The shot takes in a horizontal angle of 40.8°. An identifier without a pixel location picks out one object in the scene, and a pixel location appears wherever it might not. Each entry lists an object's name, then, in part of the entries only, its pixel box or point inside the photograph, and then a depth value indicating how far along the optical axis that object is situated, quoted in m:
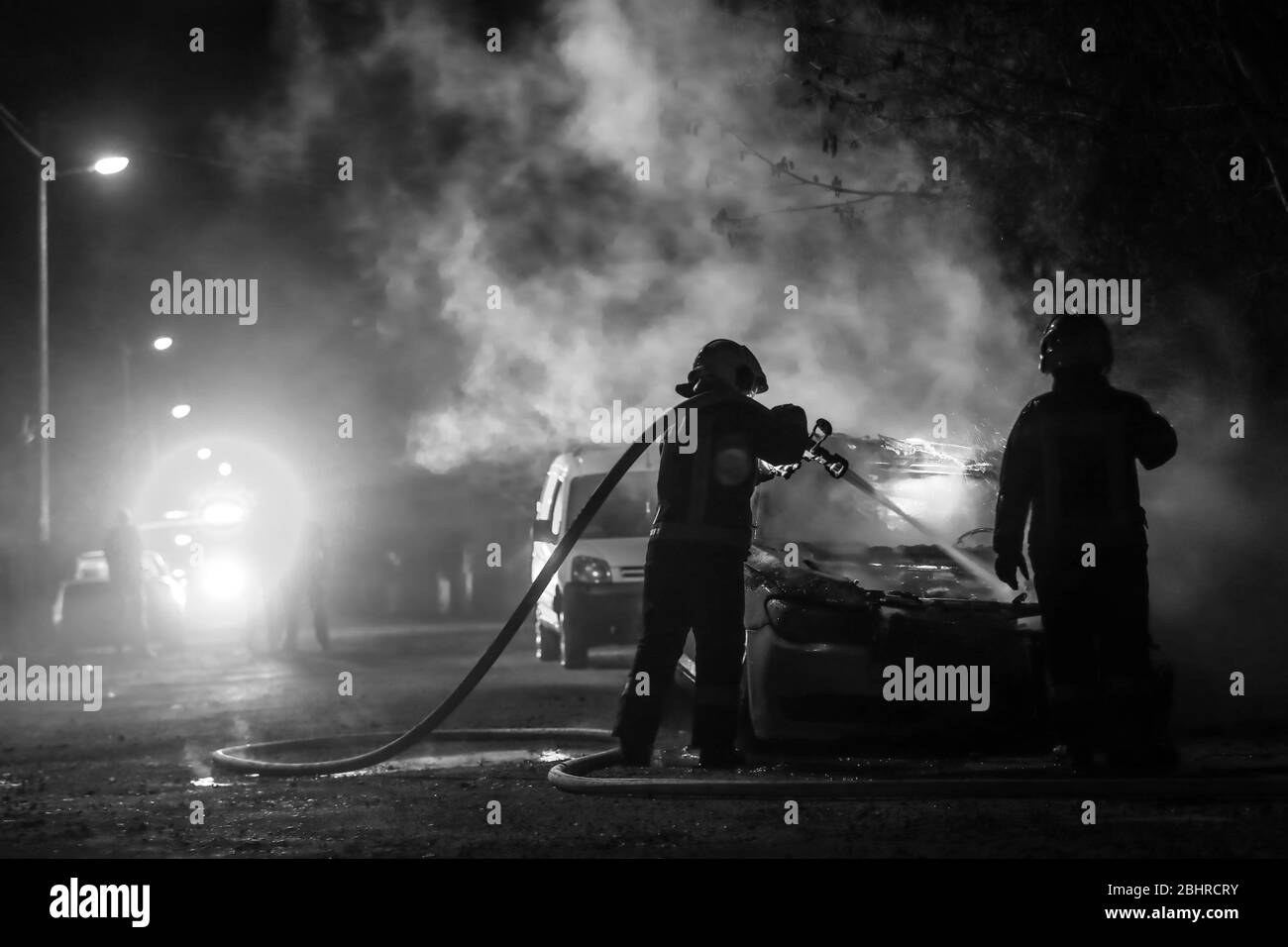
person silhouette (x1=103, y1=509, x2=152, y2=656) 21.56
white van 14.30
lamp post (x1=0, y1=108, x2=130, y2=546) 23.78
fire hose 6.51
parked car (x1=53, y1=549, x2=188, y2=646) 22.69
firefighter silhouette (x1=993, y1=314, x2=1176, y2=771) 7.25
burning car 7.44
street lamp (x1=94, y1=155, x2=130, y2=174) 22.59
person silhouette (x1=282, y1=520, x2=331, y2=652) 20.03
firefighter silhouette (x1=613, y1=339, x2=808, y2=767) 7.81
